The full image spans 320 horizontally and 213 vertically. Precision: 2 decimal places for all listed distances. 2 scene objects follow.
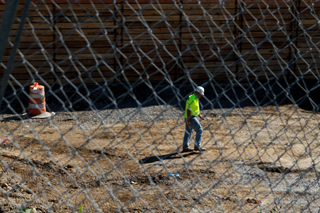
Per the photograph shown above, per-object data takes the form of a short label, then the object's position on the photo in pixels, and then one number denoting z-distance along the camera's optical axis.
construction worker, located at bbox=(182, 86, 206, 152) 12.54
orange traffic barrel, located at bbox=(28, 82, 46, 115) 17.09
